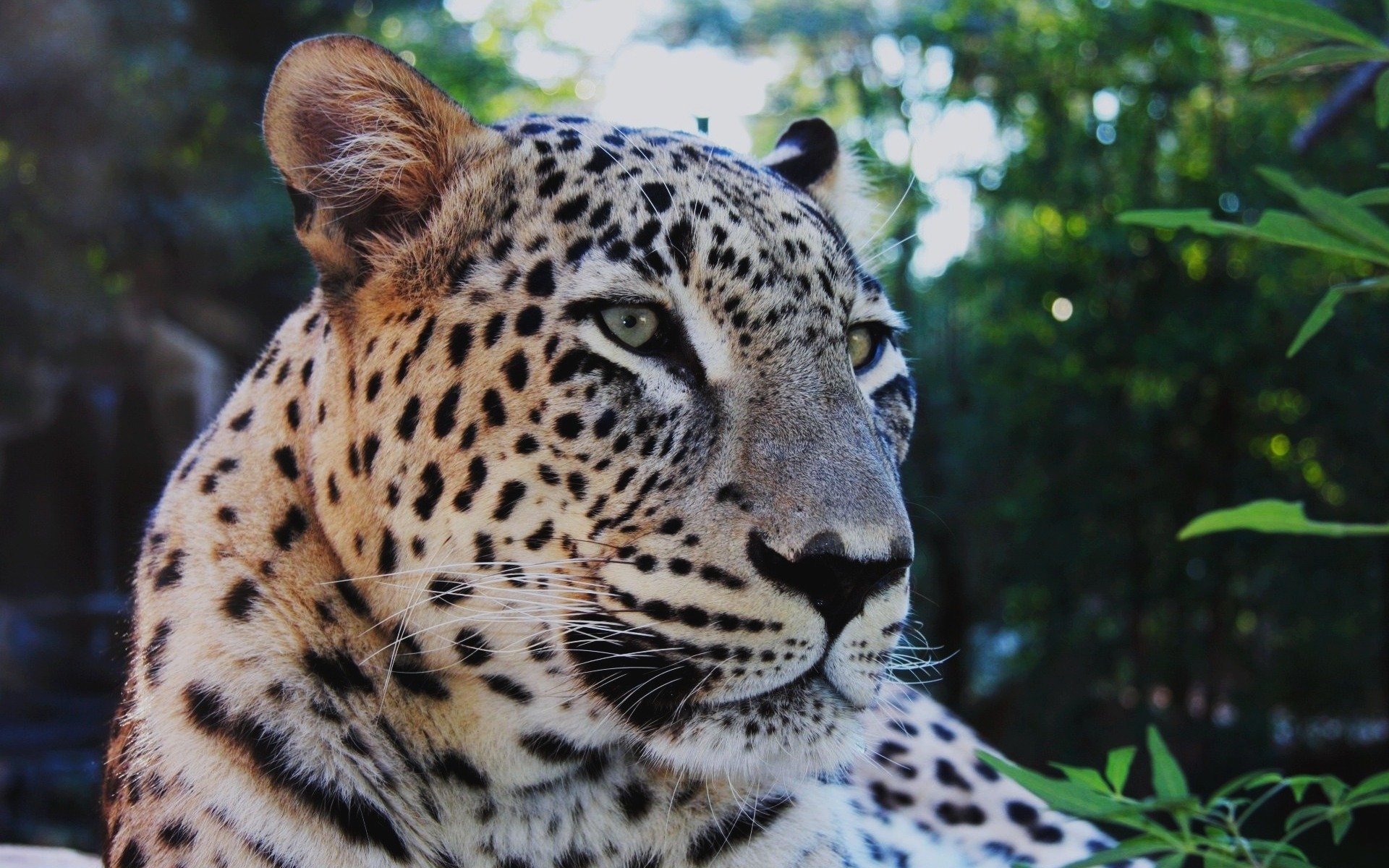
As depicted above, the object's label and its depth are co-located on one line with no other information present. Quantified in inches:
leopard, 30.0
